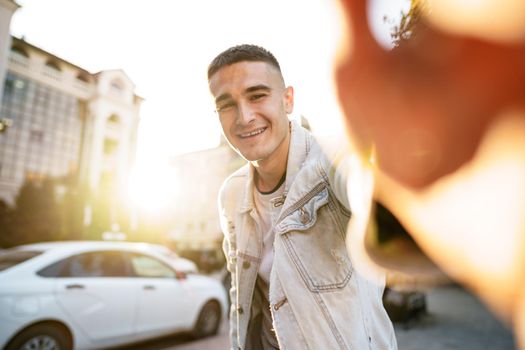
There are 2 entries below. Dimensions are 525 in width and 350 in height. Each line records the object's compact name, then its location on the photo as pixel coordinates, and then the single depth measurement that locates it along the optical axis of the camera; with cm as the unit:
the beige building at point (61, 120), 2514
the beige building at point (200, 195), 3997
